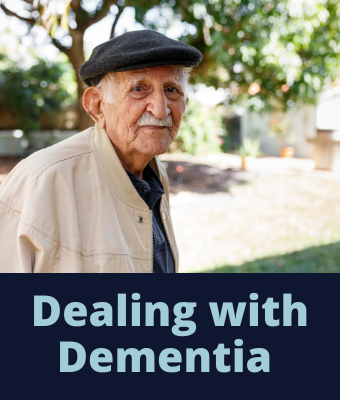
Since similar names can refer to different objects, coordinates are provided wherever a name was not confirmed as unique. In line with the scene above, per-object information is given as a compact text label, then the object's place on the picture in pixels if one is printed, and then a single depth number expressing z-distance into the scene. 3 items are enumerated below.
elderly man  1.32
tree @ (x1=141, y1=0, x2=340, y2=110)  5.43
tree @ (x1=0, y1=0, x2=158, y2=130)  6.64
